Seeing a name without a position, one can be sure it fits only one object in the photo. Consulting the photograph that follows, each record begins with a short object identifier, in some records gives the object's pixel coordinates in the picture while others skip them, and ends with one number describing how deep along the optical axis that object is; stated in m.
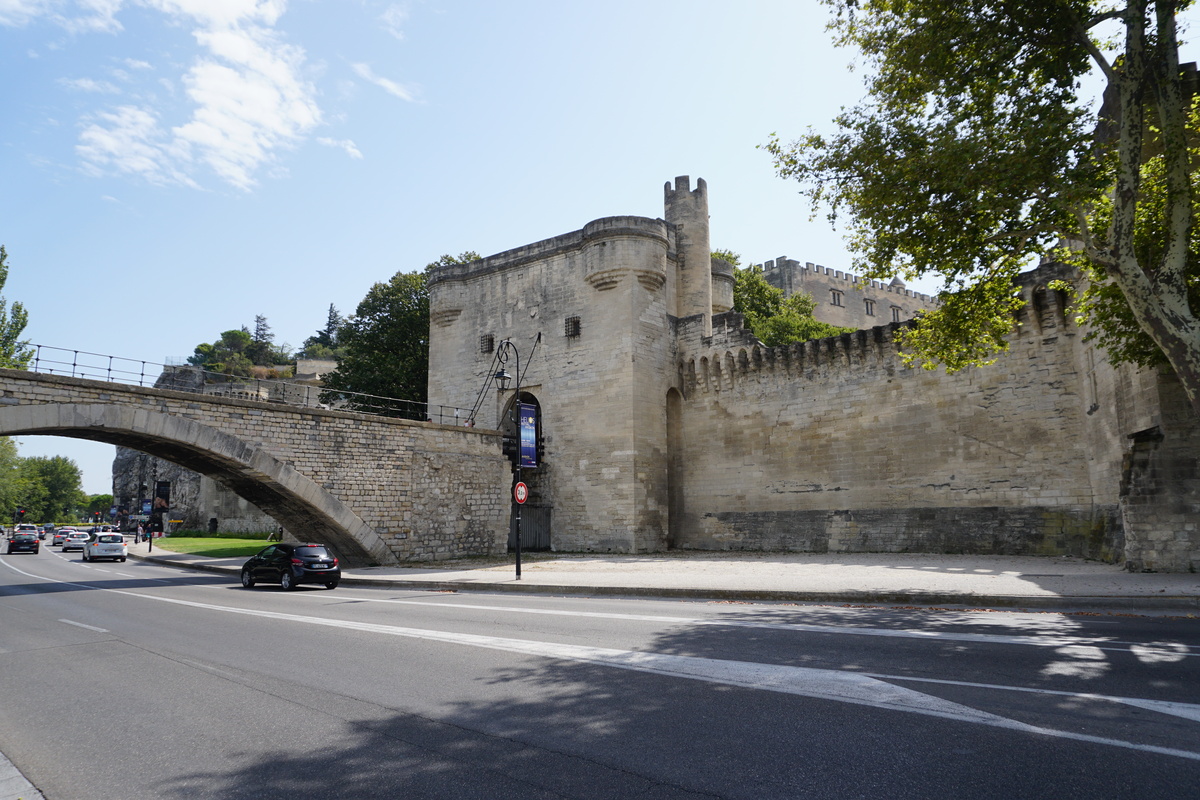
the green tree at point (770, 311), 39.81
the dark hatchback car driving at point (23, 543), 40.91
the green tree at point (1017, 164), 10.81
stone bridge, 17.44
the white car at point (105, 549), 31.14
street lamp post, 29.69
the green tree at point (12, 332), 35.03
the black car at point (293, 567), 16.67
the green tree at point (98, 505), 121.21
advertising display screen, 25.34
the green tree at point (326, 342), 105.19
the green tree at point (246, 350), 101.12
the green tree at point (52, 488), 91.38
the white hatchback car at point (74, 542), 39.66
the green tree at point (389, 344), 36.44
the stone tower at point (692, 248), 30.31
